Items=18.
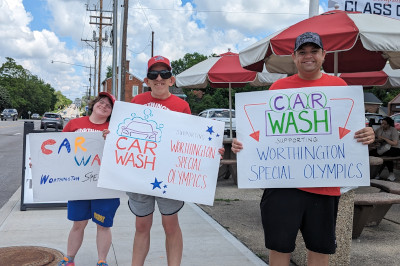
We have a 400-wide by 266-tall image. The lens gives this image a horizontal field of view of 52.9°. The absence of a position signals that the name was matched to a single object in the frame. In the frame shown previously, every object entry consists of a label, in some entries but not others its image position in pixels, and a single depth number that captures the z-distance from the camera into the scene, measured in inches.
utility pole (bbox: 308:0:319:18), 249.0
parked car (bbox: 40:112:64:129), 1267.2
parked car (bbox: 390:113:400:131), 756.9
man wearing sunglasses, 118.6
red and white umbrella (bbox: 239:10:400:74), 166.1
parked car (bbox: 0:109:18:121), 2057.1
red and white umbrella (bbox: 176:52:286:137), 339.9
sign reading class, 279.6
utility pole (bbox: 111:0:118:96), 721.5
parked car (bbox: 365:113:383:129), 741.9
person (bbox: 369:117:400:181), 343.0
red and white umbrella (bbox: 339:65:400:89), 369.4
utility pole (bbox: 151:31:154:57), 1910.7
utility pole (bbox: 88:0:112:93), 1649.9
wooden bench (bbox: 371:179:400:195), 187.8
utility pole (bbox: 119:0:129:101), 708.8
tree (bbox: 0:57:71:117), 3619.6
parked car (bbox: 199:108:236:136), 874.1
